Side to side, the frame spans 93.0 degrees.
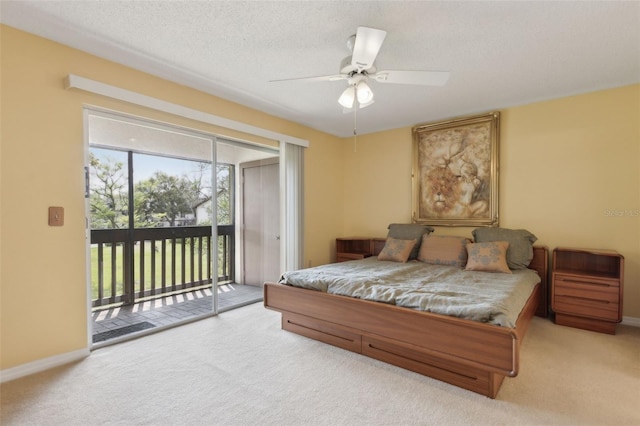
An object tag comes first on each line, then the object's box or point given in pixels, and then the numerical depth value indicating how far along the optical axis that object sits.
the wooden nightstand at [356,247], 4.62
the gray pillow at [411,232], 3.98
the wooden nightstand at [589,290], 2.81
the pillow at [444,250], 3.57
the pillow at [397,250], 3.78
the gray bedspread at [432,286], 2.02
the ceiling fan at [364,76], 2.05
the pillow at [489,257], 3.15
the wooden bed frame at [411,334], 1.81
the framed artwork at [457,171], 3.81
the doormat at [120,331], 2.76
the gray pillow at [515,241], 3.30
